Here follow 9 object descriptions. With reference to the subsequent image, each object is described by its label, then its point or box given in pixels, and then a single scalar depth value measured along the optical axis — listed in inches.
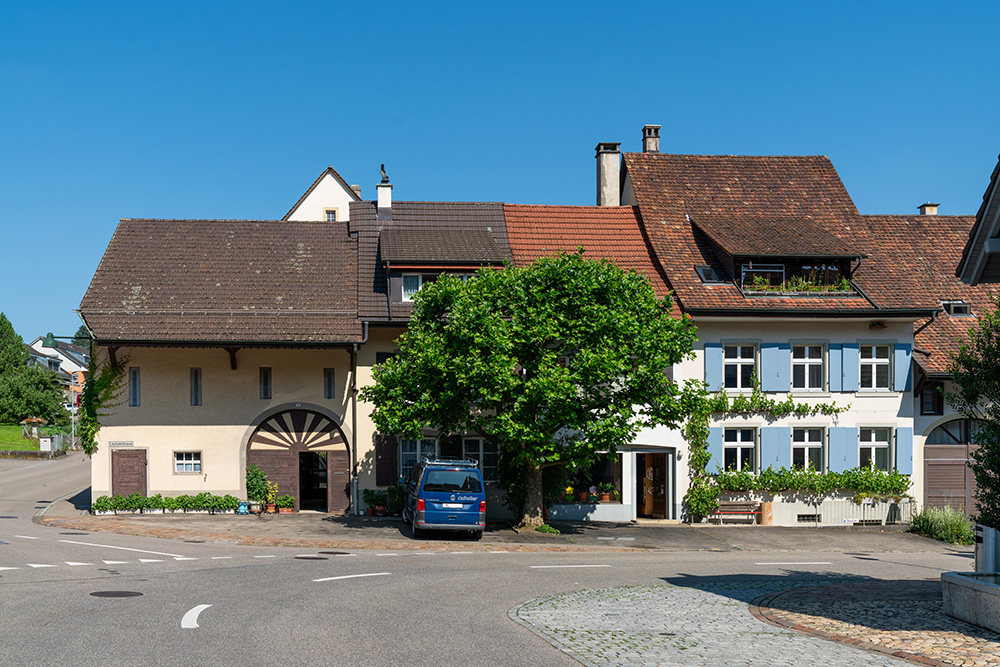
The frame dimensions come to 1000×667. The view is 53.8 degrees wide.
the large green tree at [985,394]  577.6
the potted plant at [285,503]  1174.3
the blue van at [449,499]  952.9
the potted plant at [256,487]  1162.0
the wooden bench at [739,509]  1190.9
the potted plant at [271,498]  1171.3
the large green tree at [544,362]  935.7
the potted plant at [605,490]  1204.5
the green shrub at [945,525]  1119.0
